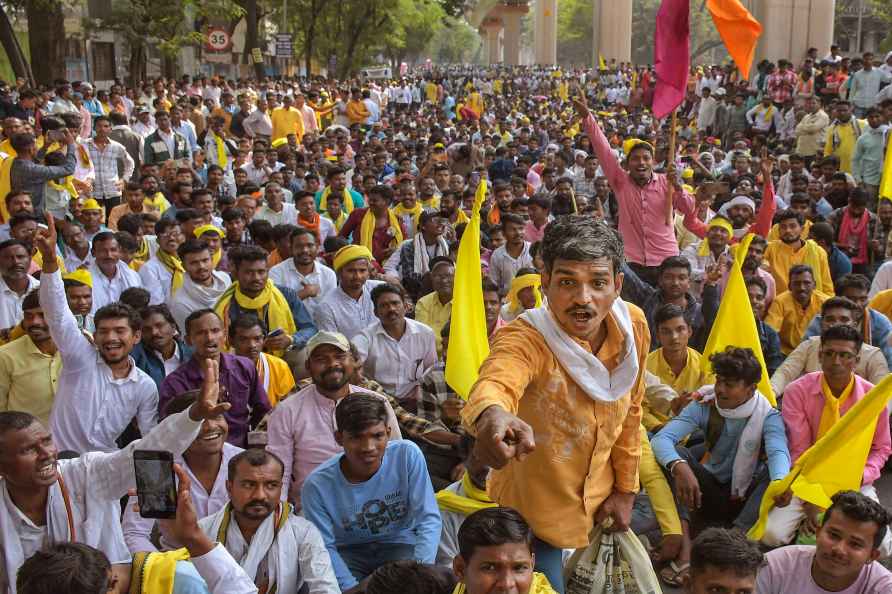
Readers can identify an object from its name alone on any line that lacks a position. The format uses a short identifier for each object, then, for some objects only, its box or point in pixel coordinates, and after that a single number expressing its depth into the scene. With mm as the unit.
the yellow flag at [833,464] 3959
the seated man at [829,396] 4613
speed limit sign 26797
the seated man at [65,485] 3117
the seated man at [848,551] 3369
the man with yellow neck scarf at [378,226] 9062
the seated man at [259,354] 5109
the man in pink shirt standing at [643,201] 6465
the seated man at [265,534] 3512
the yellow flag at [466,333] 4109
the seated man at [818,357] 5211
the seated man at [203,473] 3963
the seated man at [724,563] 3154
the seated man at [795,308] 6617
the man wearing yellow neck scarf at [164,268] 6771
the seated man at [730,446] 4500
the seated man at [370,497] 3799
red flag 6312
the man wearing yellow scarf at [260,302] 5848
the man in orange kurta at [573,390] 2350
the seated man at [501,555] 2729
